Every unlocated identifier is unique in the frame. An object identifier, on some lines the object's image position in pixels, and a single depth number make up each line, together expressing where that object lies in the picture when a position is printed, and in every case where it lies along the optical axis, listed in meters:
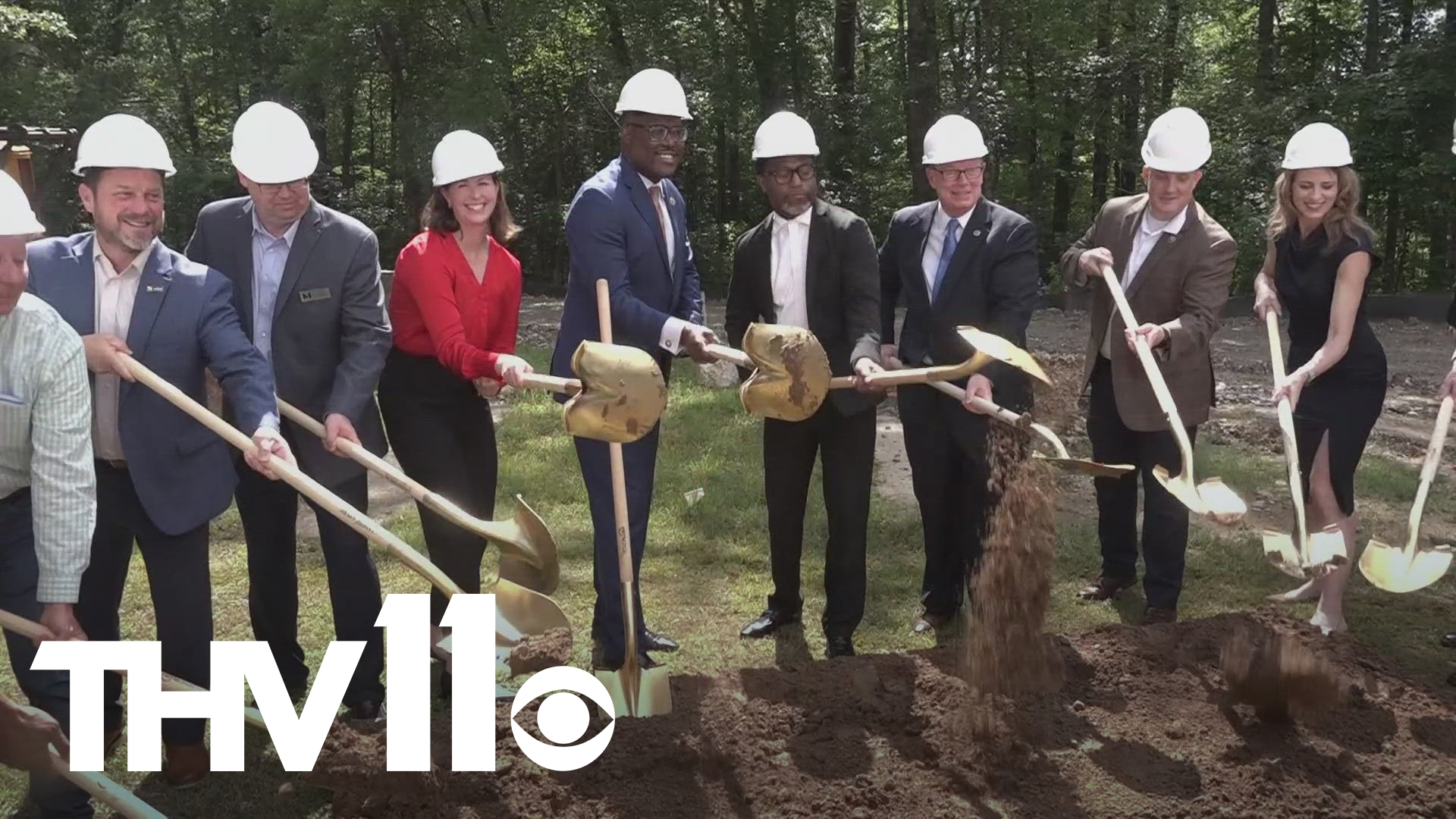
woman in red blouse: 3.97
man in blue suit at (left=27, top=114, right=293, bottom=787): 3.34
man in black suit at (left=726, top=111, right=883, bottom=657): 4.32
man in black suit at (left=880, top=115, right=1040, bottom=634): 4.50
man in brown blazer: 4.49
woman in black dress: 4.32
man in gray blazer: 3.70
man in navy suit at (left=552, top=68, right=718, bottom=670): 4.05
